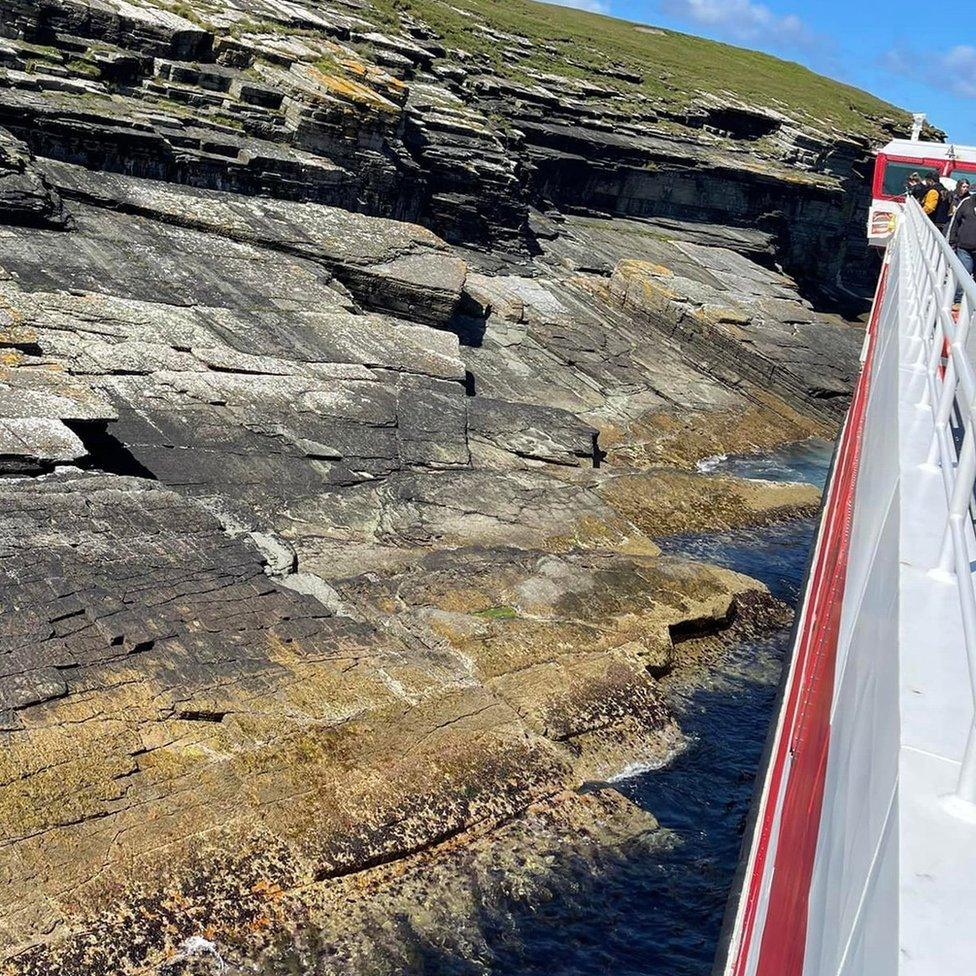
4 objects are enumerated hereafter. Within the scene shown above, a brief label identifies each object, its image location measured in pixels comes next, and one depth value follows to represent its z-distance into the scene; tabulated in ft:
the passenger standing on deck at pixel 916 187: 104.34
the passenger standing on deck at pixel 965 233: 58.18
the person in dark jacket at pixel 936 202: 80.18
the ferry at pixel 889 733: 12.67
